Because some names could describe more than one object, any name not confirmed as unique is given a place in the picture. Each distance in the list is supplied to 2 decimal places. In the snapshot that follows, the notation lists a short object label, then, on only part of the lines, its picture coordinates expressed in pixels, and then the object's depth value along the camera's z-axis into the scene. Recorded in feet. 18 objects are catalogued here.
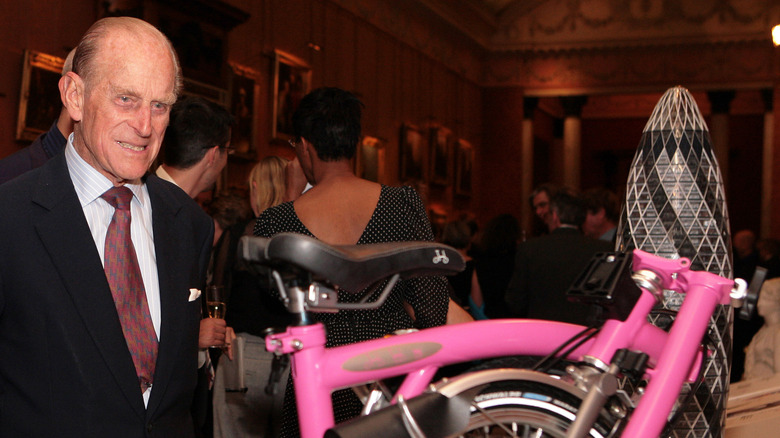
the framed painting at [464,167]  63.36
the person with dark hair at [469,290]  20.62
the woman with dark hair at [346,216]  9.01
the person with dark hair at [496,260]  20.29
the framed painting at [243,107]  35.81
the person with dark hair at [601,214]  20.58
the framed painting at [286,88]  39.32
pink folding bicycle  4.67
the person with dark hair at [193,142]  11.46
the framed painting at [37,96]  25.70
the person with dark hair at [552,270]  16.44
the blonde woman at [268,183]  15.48
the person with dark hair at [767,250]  31.32
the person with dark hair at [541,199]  22.72
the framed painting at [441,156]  58.39
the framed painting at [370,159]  47.55
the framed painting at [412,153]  53.31
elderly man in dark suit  5.82
